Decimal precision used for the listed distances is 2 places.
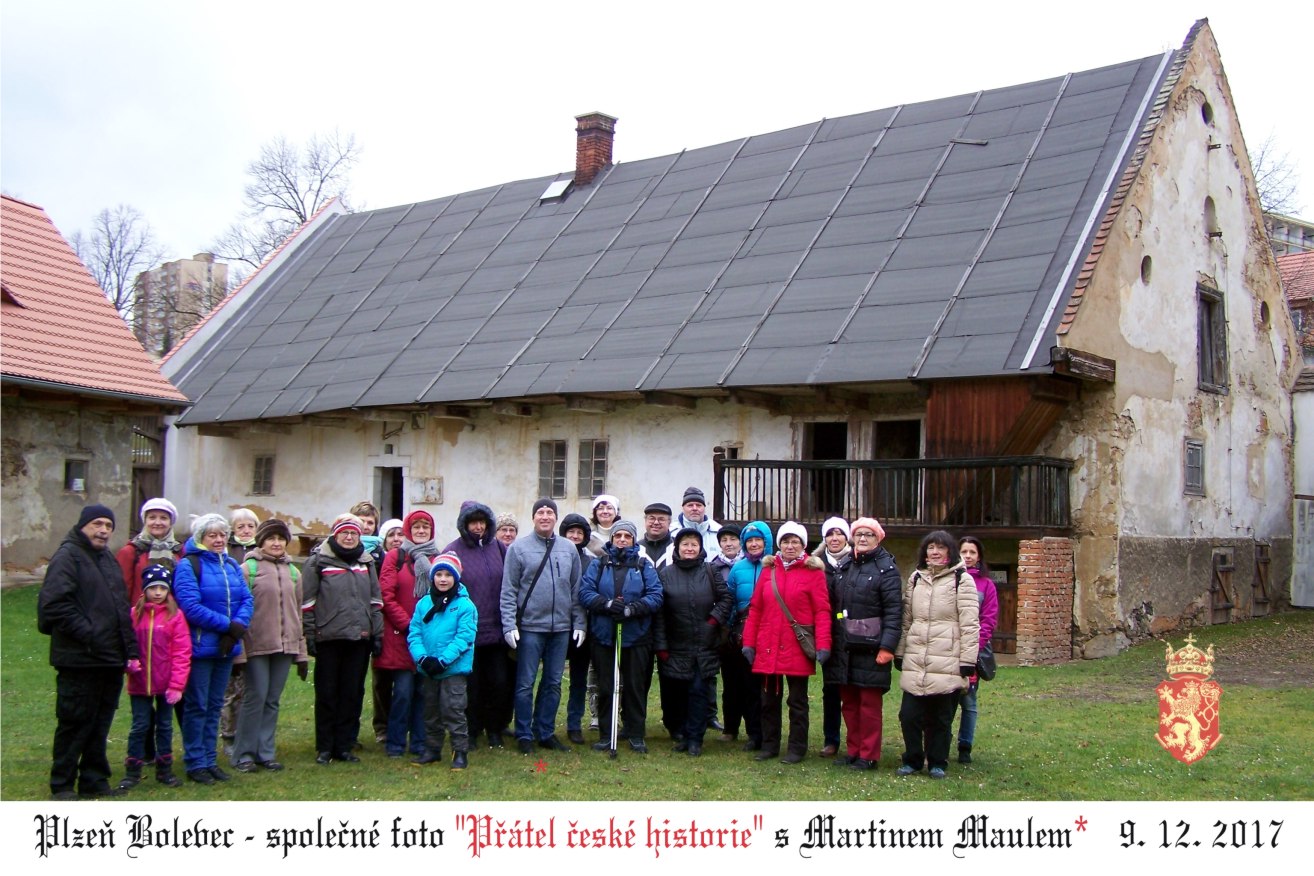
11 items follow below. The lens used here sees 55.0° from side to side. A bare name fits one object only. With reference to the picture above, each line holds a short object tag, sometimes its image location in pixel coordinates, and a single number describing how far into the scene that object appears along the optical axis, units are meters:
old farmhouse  14.70
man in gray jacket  8.74
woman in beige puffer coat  7.66
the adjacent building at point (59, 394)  18.09
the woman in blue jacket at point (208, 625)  7.40
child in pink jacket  7.25
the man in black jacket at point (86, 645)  6.82
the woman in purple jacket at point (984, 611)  8.34
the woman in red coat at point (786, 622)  8.27
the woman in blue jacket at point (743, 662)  8.94
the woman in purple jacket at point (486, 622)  8.74
